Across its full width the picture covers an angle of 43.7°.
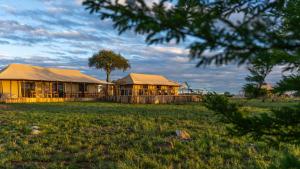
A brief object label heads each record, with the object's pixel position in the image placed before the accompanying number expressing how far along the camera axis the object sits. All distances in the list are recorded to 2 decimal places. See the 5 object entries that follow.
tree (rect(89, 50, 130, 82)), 76.69
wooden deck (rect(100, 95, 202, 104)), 43.19
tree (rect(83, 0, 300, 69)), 2.06
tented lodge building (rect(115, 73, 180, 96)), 58.03
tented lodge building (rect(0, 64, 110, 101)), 43.62
